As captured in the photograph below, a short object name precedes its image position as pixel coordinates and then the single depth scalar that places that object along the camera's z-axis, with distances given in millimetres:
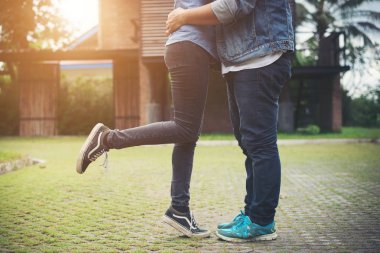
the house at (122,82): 17969
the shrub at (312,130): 17688
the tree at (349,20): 32188
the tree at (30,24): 17933
